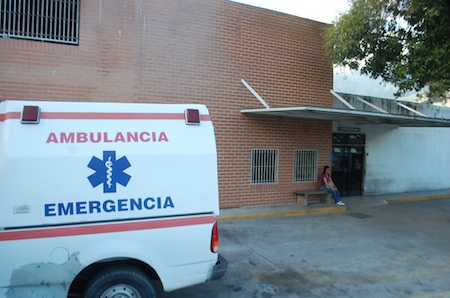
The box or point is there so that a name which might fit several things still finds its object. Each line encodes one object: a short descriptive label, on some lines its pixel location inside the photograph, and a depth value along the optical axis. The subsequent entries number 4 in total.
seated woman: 10.94
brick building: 7.81
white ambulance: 3.15
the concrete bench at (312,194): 10.61
